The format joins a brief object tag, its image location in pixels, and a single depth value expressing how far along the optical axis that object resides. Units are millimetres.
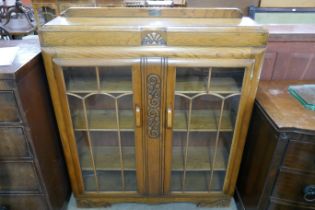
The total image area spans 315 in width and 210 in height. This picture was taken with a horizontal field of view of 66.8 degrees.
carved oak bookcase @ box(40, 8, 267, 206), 877
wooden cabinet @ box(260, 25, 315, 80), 1100
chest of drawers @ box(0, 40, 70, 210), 833
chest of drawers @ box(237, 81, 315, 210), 863
